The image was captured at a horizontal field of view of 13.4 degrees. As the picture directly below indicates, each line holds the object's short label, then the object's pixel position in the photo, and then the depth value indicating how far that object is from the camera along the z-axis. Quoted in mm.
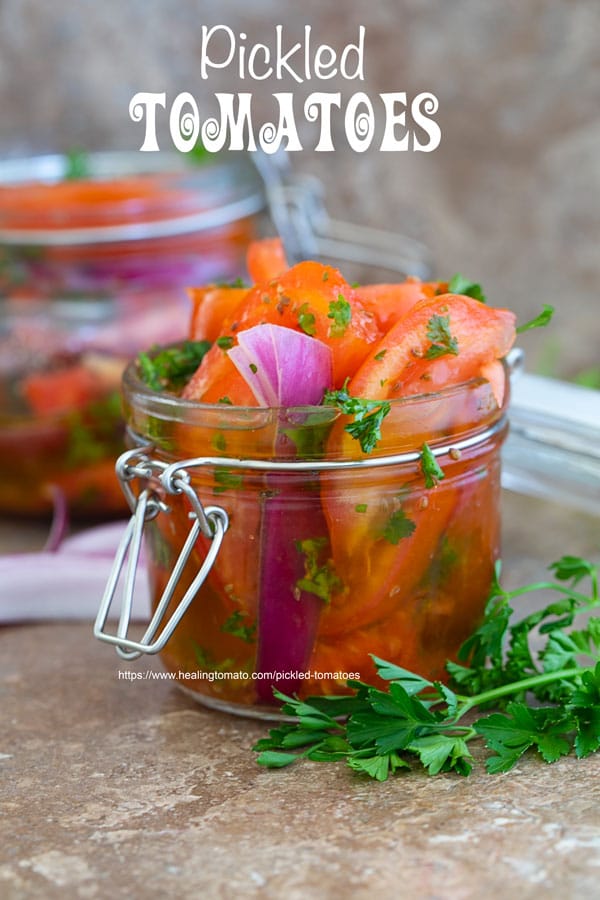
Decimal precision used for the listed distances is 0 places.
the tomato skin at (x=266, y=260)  629
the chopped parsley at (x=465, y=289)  614
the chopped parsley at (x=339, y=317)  583
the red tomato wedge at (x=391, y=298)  603
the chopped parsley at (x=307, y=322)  585
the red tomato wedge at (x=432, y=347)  582
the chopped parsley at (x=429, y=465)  581
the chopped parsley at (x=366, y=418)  572
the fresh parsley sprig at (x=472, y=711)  572
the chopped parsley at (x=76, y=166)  802
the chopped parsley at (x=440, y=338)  581
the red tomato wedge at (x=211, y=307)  621
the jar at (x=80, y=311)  750
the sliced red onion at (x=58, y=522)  717
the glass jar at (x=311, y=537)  582
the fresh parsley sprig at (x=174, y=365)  622
